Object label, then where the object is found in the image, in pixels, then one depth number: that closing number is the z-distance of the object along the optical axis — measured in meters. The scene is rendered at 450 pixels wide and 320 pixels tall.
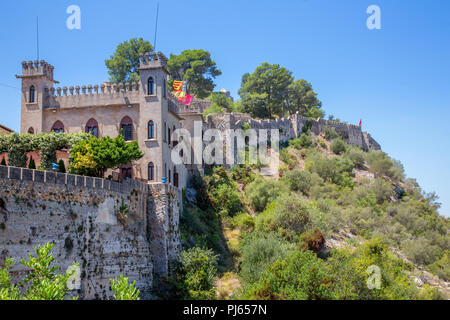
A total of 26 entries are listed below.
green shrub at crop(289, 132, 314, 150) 63.47
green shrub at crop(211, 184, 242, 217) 43.04
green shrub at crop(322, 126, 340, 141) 69.81
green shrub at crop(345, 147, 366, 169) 65.94
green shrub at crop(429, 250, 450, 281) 45.38
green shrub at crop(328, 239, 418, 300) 31.63
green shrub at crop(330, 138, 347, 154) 67.06
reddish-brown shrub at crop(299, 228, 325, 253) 39.53
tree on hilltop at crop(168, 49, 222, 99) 78.62
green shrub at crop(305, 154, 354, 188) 58.53
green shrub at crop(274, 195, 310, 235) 41.25
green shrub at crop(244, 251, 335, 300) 28.64
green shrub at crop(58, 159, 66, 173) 30.10
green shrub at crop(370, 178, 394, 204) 58.72
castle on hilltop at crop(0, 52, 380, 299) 22.94
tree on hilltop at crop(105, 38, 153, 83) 68.81
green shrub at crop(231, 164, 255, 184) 50.69
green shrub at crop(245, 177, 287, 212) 46.53
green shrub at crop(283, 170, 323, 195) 53.31
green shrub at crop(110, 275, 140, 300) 17.44
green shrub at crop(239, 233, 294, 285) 33.84
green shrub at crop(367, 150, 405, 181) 66.00
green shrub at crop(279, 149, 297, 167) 58.27
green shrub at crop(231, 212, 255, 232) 41.19
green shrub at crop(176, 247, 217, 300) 30.48
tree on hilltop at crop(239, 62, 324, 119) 70.44
